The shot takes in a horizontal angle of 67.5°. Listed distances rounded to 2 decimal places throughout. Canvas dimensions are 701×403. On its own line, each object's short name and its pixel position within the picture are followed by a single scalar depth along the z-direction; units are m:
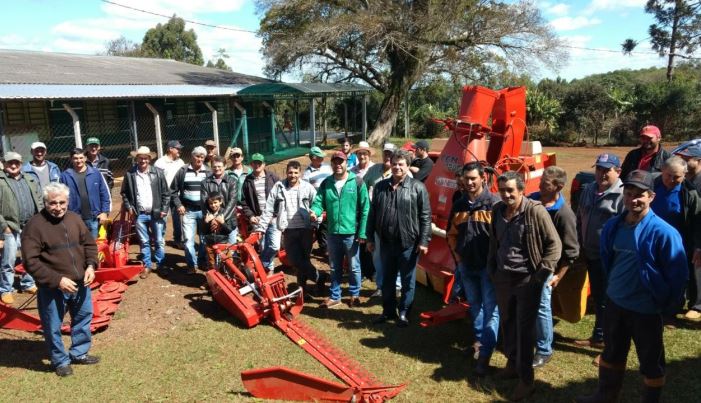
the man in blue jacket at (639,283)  3.14
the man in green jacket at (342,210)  5.50
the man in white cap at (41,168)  6.60
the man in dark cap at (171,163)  7.36
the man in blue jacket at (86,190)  6.36
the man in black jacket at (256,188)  6.54
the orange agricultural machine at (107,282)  4.96
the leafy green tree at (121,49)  57.65
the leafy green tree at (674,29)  29.50
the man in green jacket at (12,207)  5.76
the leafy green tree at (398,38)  21.69
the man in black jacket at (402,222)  4.93
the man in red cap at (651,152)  5.50
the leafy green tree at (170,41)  62.08
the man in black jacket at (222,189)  6.32
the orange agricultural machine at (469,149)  5.91
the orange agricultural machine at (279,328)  3.80
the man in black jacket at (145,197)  6.70
